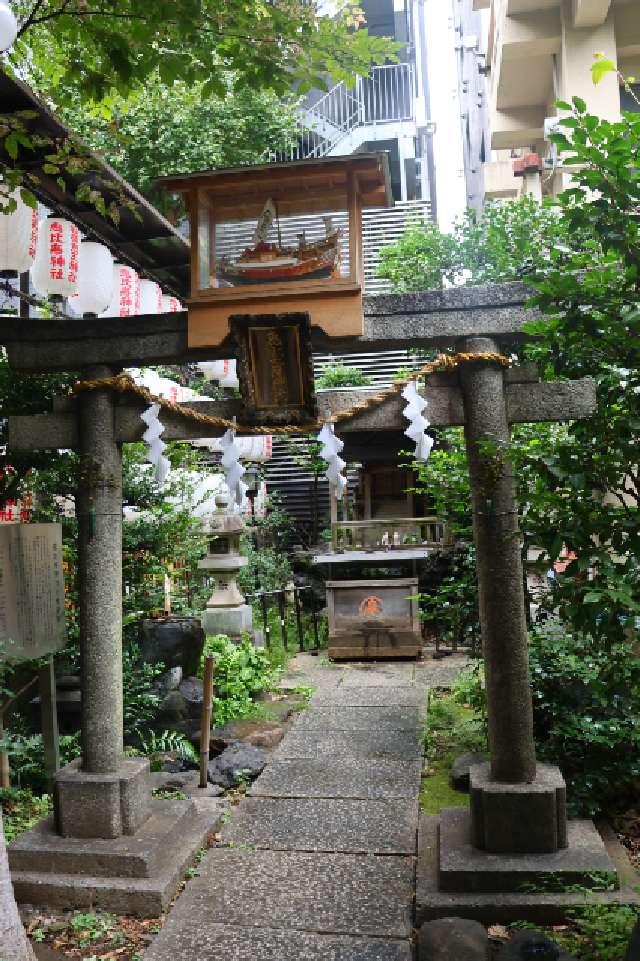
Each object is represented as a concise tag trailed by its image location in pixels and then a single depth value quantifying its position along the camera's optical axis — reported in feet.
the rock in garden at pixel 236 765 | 24.57
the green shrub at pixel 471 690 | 25.07
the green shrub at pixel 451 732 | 25.89
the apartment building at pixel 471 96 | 78.59
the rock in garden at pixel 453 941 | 13.55
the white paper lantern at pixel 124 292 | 26.40
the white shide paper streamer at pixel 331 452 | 18.88
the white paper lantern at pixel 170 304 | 29.91
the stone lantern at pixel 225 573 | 39.86
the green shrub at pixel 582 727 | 19.43
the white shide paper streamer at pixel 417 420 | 17.87
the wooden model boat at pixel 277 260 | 18.12
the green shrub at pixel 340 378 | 57.72
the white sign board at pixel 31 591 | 20.89
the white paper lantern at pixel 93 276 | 23.31
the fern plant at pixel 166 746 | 26.61
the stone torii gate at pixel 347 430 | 17.21
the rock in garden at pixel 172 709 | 28.40
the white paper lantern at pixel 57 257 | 22.06
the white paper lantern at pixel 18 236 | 20.26
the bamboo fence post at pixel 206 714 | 23.26
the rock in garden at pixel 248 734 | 28.02
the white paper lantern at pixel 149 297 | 28.12
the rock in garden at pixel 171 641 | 30.01
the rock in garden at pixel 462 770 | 22.91
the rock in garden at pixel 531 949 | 12.34
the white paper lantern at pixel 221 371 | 39.27
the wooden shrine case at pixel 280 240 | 18.04
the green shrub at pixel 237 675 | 31.48
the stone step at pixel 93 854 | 17.69
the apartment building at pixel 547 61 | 35.12
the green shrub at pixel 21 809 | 20.97
